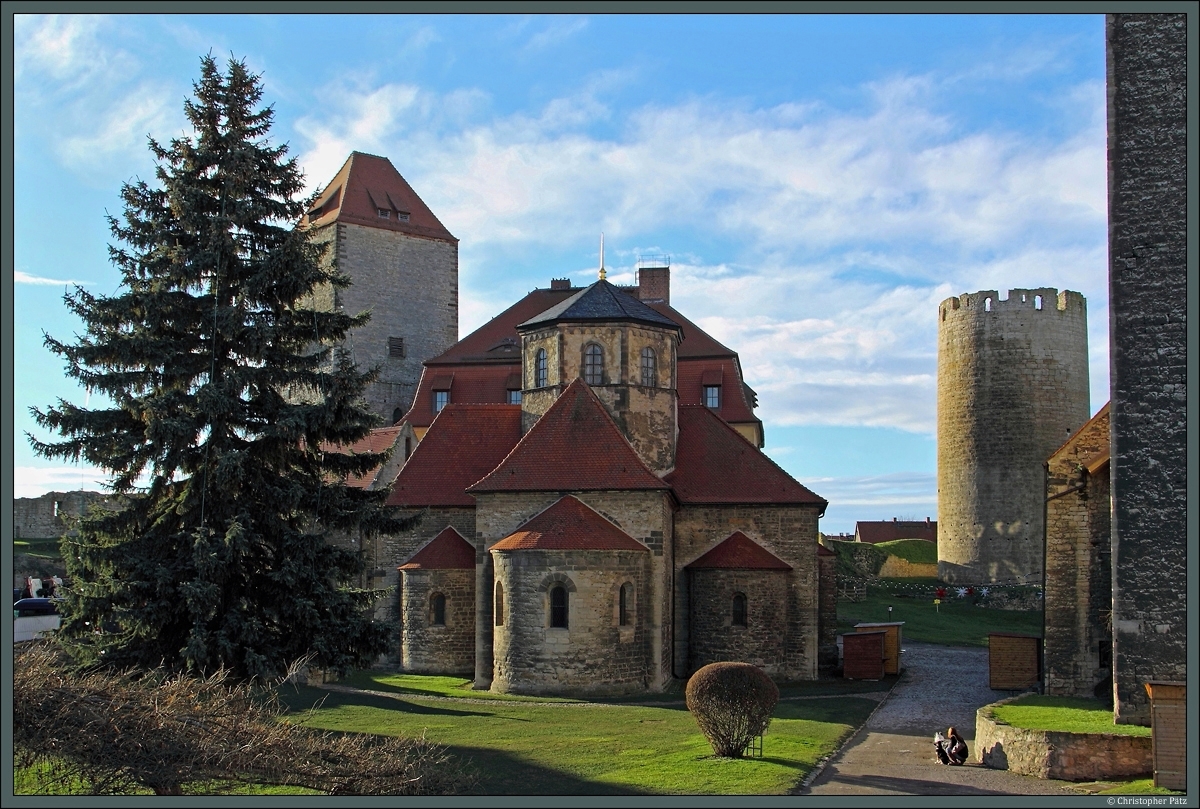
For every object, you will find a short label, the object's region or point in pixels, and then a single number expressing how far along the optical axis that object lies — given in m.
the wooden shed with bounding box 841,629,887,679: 28.83
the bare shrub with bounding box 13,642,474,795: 11.79
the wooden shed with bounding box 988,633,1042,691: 26.14
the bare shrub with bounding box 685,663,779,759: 17.42
